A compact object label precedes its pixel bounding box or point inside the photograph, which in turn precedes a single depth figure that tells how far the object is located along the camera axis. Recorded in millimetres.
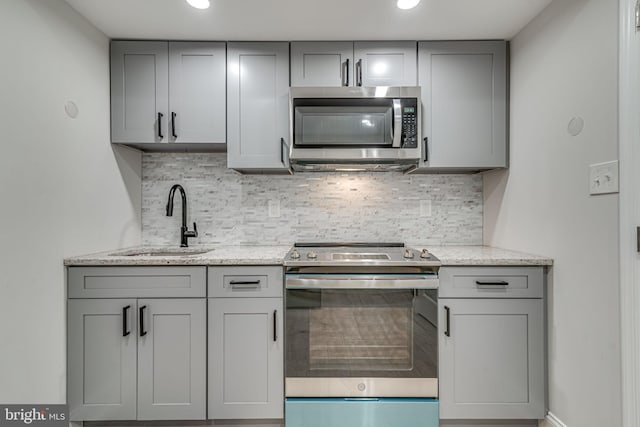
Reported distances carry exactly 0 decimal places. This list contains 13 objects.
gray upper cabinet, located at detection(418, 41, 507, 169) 2084
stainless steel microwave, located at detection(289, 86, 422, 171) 1971
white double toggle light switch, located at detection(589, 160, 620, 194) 1350
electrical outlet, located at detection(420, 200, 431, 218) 2449
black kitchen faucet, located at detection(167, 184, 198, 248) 2334
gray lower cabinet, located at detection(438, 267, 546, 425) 1746
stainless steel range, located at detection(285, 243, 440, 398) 1763
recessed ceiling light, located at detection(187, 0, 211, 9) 1704
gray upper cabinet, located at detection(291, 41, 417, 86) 2082
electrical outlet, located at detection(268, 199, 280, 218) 2449
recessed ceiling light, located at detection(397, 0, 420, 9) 1701
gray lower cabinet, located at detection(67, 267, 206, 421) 1745
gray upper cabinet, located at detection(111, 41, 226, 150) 2080
